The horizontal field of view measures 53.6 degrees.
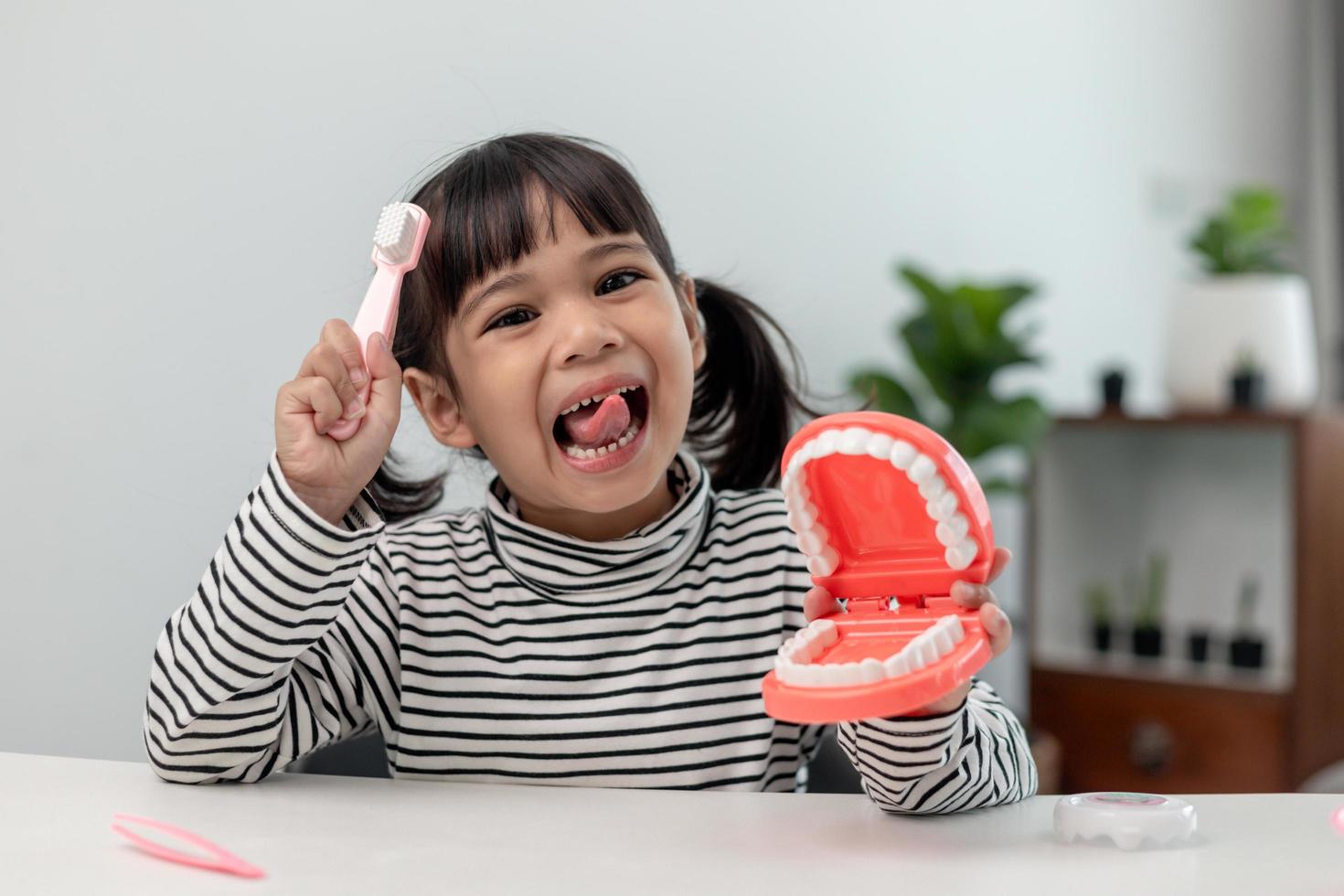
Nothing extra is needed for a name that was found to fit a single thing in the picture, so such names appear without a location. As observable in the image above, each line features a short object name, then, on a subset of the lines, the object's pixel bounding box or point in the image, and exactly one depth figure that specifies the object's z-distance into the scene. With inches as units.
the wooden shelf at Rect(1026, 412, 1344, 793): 93.8
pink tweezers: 23.6
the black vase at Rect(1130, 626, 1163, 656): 101.7
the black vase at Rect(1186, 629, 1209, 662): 100.0
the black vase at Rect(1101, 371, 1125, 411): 102.7
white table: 23.4
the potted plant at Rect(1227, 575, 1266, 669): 97.3
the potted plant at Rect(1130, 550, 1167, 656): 101.3
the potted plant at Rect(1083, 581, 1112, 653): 105.0
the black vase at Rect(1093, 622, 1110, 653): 105.0
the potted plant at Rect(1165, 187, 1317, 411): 100.3
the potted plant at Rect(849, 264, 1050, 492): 84.2
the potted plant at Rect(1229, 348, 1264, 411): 98.8
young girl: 38.0
